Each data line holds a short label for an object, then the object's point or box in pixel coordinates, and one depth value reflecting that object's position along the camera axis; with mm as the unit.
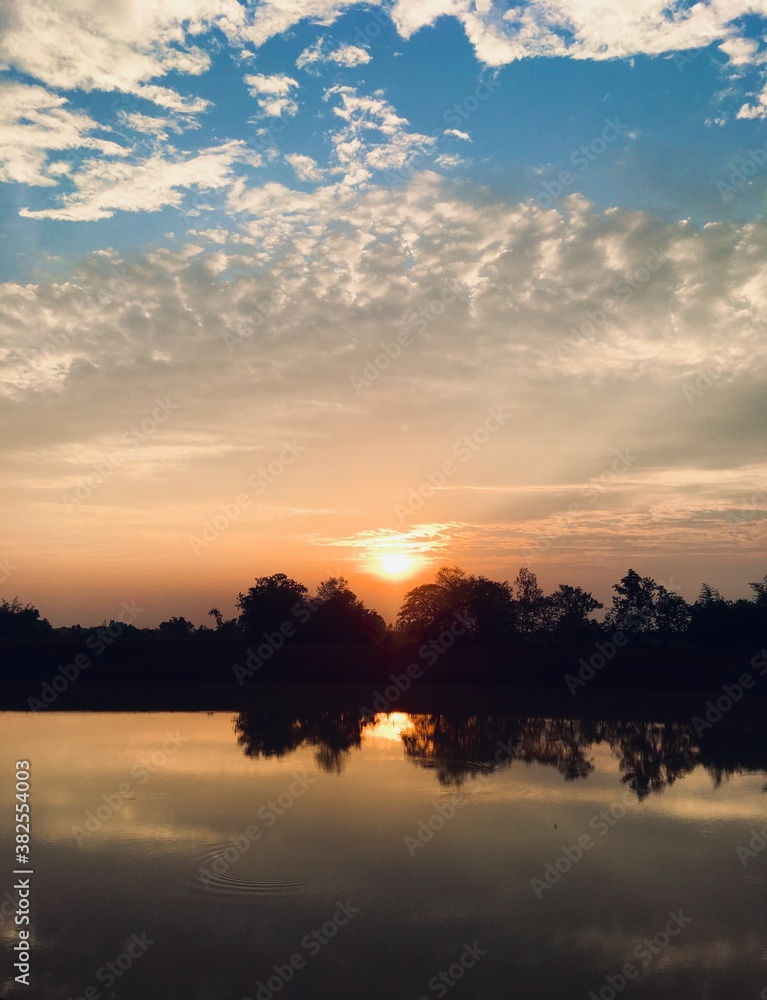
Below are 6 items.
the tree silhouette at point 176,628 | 126938
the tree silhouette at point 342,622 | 71875
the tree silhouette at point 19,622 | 94162
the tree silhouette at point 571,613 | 79750
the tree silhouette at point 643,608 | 85250
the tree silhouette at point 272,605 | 81000
